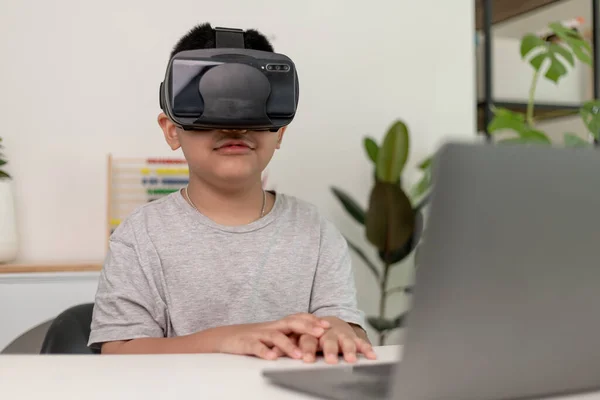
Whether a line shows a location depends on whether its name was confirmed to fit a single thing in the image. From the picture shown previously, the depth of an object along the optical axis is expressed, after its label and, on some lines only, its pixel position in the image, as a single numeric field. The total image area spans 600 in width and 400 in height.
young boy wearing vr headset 0.96
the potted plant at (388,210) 2.59
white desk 0.54
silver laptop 0.38
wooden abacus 2.54
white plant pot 2.27
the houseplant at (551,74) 2.38
